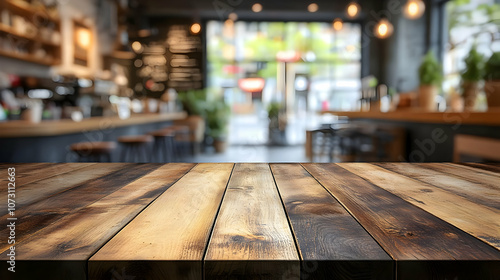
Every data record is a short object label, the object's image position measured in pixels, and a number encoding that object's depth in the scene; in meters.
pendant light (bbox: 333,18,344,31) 6.92
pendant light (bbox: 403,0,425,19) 5.12
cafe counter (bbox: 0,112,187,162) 2.97
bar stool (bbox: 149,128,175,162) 5.52
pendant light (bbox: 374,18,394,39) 5.94
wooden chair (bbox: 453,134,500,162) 3.03
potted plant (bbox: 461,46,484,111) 3.16
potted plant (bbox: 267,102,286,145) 9.36
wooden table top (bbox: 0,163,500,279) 0.59
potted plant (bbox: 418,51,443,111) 4.18
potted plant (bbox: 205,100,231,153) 8.66
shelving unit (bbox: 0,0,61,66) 5.49
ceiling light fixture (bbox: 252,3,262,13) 8.70
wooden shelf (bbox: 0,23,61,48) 5.31
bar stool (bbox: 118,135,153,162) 4.39
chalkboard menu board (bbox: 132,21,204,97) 9.40
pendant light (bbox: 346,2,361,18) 5.98
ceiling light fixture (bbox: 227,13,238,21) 9.07
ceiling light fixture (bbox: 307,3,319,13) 8.76
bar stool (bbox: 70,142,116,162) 3.59
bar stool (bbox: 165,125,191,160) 7.44
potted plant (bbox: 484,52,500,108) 2.91
